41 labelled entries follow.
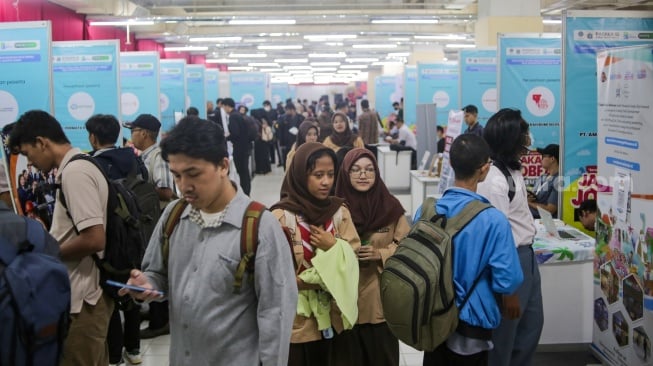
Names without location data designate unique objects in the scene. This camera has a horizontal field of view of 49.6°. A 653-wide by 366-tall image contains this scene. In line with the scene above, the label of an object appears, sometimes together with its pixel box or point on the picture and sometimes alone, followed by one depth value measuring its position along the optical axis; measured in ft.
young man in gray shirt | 6.39
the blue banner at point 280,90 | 90.67
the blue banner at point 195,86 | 43.19
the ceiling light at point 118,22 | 40.71
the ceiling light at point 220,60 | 87.78
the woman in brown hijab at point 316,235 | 9.36
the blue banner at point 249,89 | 60.39
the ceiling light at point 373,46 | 67.87
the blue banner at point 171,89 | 35.94
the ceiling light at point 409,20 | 40.67
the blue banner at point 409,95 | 51.67
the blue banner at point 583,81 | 16.07
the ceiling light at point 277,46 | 67.62
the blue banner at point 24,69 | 17.72
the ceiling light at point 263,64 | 98.32
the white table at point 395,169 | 39.11
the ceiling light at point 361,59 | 90.27
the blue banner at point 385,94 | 69.46
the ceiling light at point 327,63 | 100.04
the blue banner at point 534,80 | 21.86
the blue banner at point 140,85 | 28.91
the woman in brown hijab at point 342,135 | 24.29
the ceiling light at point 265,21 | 41.00
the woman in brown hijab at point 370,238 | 10.06
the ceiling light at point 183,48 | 67.05
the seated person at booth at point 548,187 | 17.08
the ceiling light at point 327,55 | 82.26
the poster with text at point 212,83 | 56.44
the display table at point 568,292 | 14.66
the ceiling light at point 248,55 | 80.79
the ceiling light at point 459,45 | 66.60
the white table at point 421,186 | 27.27
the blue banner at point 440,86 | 41.27
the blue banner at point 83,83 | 23.02
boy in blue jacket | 8.63
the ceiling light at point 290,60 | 92.38
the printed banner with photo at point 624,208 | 11.64
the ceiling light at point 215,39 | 57.00
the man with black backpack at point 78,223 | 9.15
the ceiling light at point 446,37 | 56.32
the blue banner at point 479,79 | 29.91
